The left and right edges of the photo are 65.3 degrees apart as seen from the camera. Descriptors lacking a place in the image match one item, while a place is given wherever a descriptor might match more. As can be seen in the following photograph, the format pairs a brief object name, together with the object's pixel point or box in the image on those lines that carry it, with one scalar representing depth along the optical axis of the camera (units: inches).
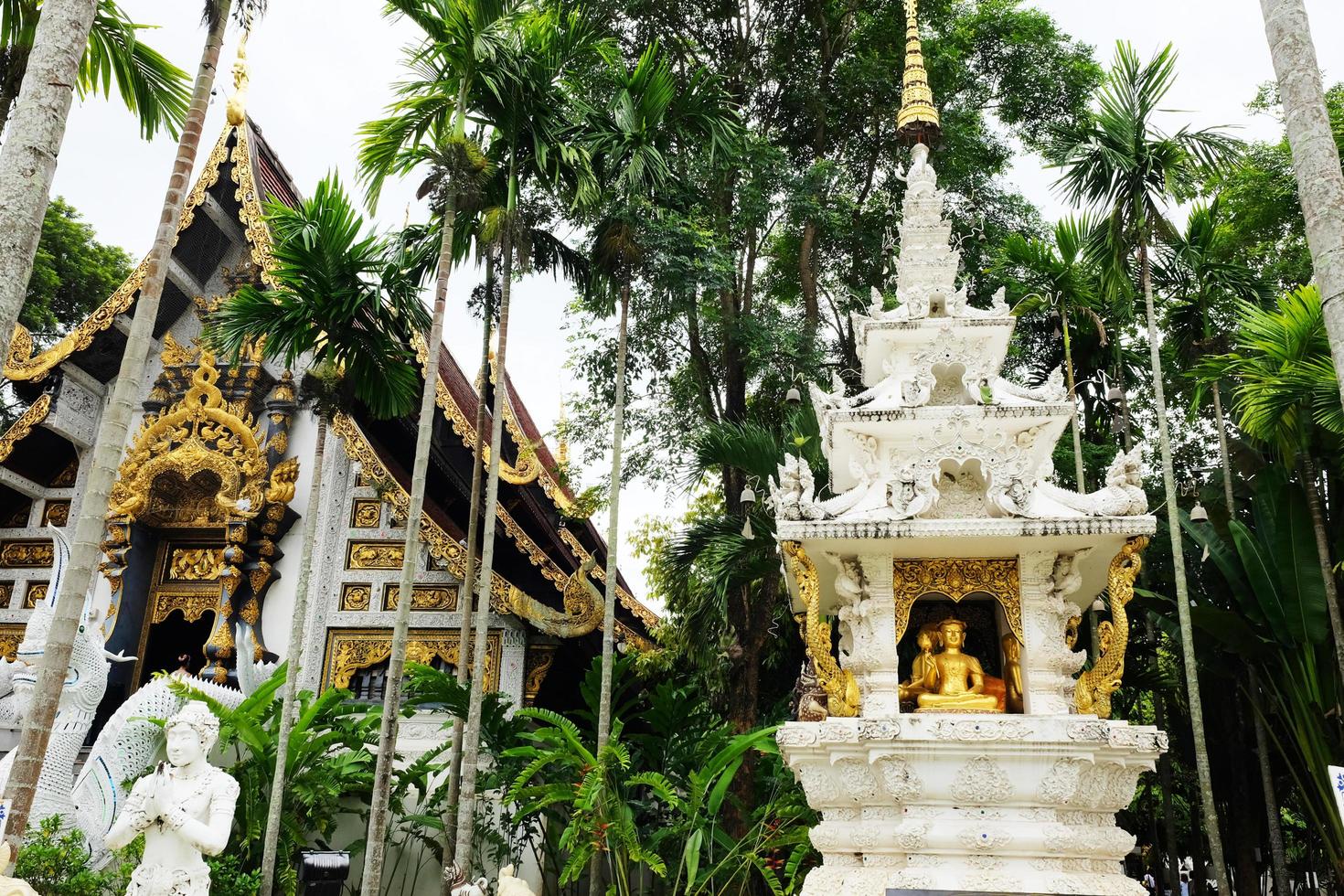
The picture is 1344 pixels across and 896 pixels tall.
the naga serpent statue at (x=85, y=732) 314.8
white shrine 224.5
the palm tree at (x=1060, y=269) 423.2
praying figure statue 192.7
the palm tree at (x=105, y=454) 179.5
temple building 418.3
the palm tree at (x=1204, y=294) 385.1
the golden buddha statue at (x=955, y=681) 242.2
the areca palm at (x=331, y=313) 335.3
